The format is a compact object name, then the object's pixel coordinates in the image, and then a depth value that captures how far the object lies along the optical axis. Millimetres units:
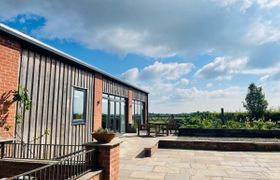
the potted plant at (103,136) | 4438
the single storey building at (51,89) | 5574
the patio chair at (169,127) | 13633
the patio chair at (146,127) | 13391
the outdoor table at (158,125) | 13493
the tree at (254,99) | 35375
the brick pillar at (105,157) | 4285
